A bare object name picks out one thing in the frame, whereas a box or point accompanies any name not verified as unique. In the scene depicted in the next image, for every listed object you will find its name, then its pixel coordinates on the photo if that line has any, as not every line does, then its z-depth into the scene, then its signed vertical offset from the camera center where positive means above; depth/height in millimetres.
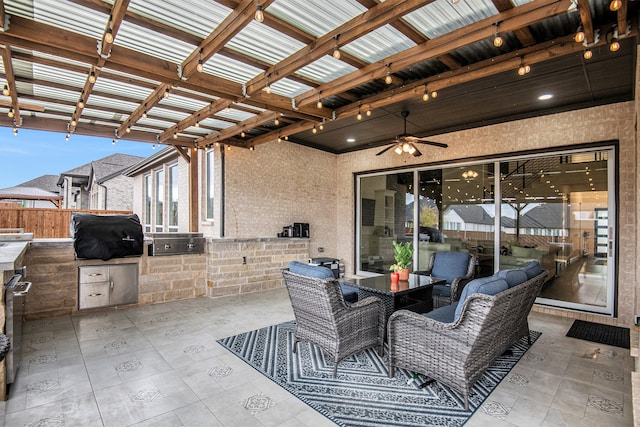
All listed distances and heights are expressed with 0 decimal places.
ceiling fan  4520 +1002
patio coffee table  3404 -861
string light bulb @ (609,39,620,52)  2577 +1340
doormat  3697 -1455
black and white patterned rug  2275 -1421
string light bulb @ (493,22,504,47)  2441 +1305
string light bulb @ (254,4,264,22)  2174 +1332
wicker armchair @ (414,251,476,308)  4203 -848
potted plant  3855 -569
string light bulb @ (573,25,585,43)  2465 +1351
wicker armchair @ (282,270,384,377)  2746 -949
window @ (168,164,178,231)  7910 +358
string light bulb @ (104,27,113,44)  2447 +1329
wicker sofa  2289 -933
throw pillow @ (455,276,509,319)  2359 -550
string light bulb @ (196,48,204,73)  2945 +1344
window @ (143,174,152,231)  9742 +277
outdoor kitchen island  4340 -958
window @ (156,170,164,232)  8773 +320
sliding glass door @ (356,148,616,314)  4547 -63
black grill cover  4516 -355
